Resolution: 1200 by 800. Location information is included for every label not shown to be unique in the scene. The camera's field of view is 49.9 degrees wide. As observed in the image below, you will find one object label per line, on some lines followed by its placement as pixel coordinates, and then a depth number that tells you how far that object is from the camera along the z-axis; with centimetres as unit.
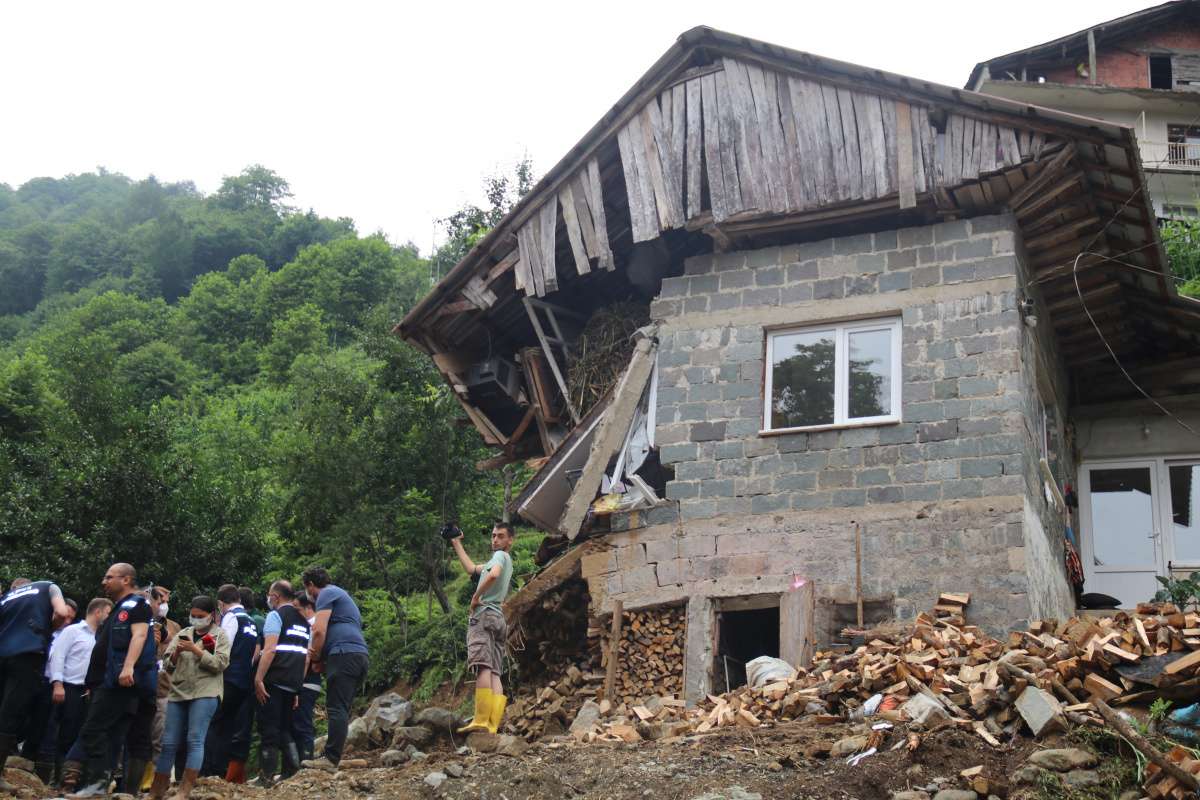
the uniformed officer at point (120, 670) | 975
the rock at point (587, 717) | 1164
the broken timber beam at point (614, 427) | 1320
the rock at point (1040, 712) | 823
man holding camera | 1072
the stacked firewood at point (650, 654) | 1246
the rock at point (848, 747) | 862
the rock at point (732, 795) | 807
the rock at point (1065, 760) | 778
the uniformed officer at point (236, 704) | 1062
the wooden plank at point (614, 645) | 1252
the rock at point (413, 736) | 1145
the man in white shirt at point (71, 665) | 1080
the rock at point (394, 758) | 1028
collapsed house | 1205
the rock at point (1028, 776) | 772
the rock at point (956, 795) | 765
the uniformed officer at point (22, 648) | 1027
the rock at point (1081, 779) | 759
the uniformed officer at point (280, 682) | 1048
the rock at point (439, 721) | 1177
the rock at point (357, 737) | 1241
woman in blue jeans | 970
